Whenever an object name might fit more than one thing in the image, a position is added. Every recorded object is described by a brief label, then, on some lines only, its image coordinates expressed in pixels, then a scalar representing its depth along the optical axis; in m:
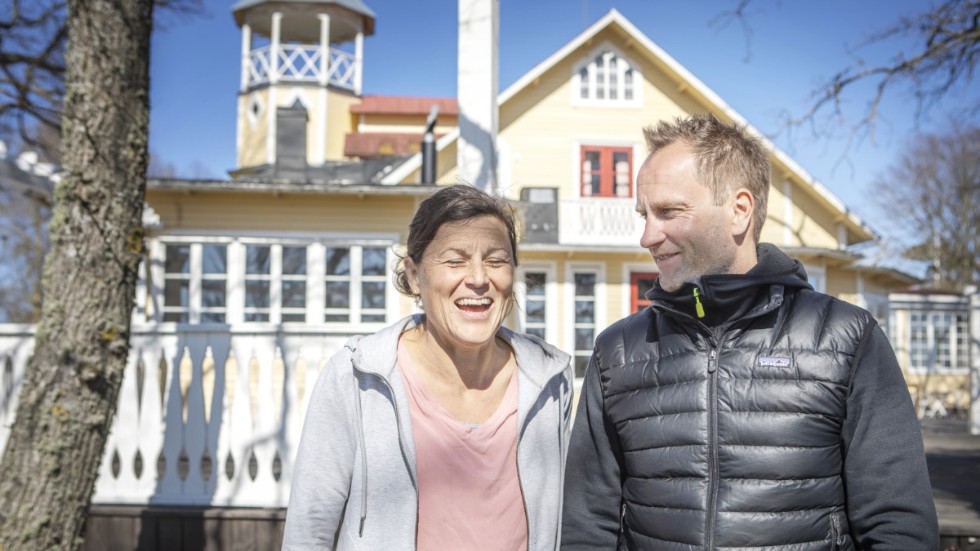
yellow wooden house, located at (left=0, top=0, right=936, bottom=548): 5.13
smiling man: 1.76
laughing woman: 1.99
